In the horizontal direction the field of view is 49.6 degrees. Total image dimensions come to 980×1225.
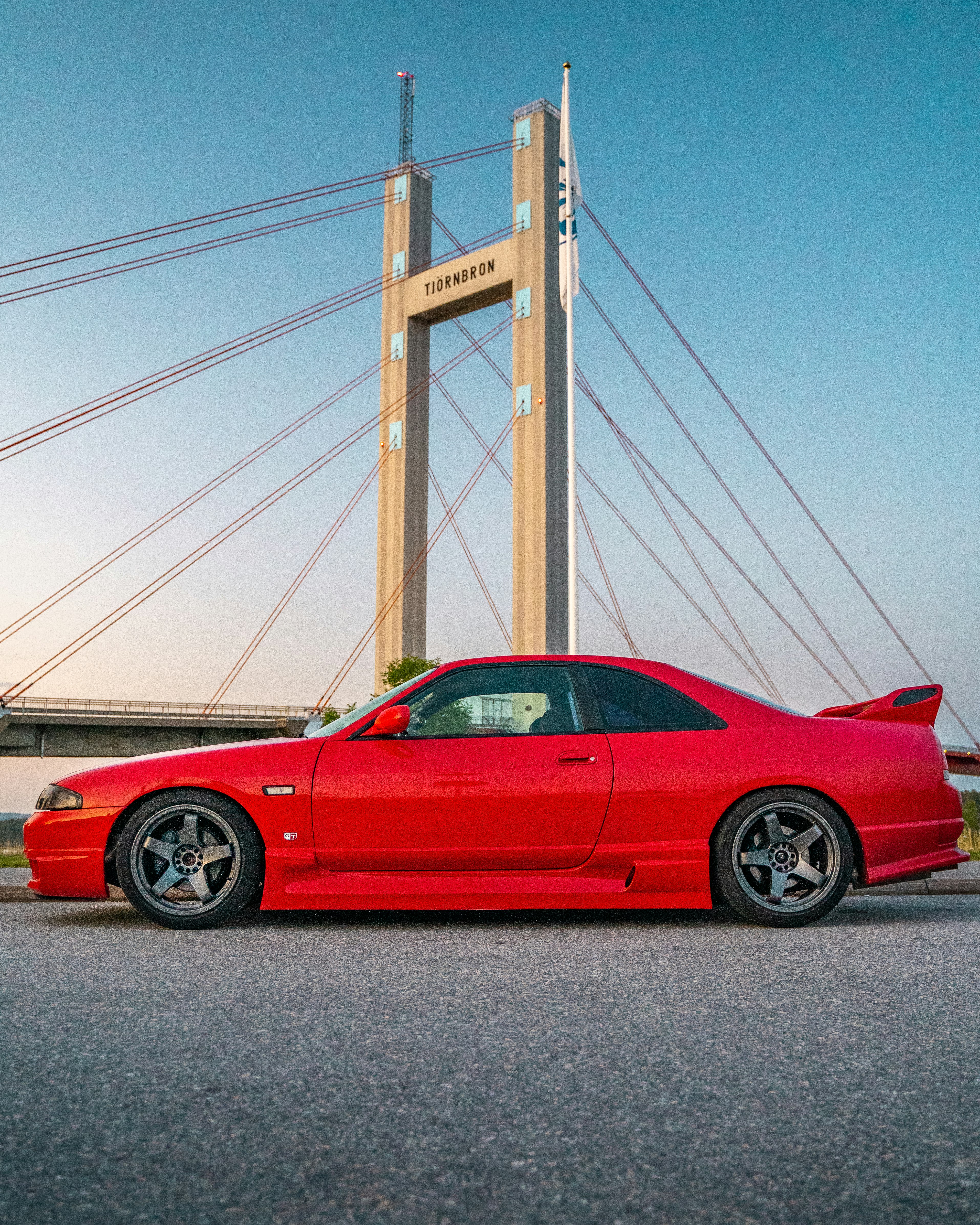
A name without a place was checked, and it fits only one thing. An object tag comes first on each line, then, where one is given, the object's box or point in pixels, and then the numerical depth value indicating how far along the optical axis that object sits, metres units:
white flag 15.71
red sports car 4.89
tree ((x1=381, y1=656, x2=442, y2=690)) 38.75
